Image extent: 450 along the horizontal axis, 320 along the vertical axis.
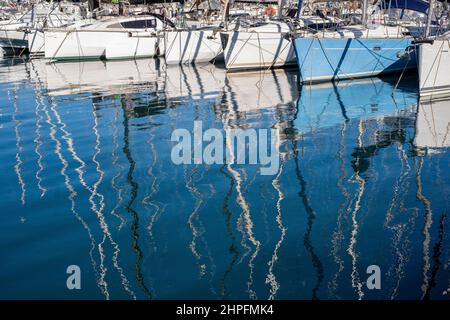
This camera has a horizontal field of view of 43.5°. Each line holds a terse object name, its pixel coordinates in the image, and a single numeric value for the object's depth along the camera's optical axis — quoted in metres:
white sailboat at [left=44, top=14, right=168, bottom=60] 36.09
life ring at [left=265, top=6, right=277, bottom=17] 42.01
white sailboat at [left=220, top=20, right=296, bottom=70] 27.36
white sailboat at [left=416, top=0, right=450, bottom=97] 18.36
